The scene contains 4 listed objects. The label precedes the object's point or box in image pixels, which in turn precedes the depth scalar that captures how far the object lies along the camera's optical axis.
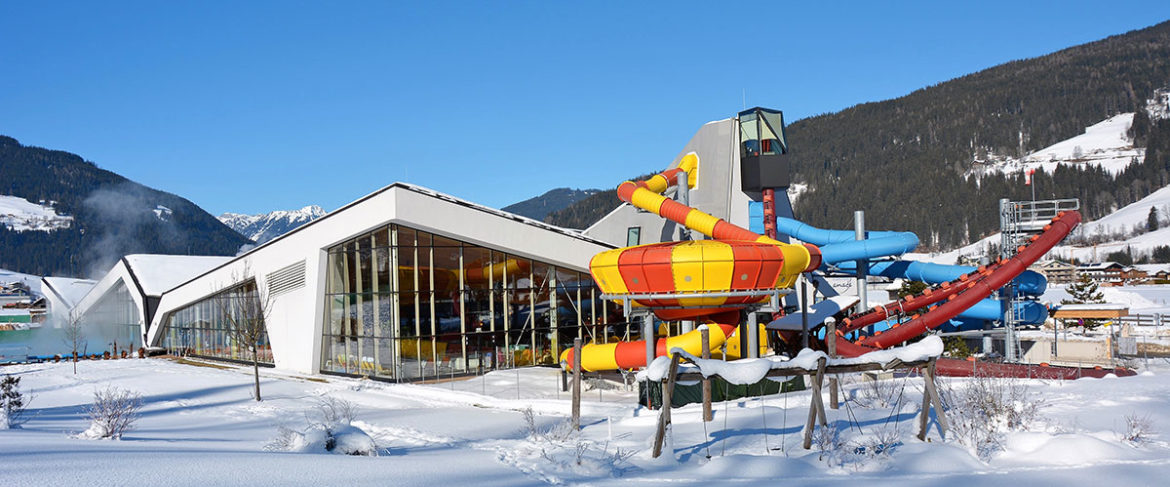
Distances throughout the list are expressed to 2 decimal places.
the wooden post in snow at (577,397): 14.32
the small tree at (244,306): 28.88
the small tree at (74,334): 35.84
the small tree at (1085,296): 54.52
